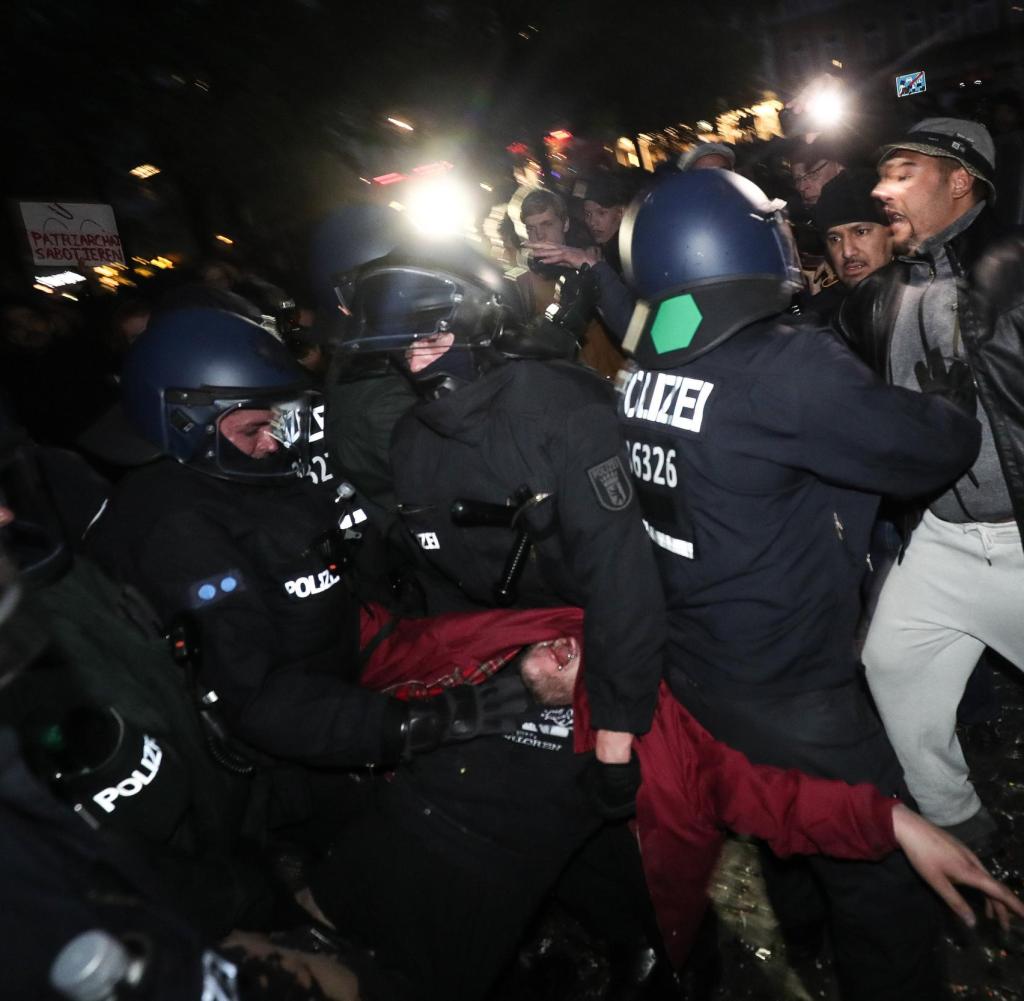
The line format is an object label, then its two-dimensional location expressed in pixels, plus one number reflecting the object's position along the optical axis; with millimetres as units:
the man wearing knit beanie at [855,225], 3557
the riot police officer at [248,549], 2045
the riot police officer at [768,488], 1903
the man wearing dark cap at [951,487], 2369
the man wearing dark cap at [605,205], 5246
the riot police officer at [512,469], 2086
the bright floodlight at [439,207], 3704
